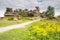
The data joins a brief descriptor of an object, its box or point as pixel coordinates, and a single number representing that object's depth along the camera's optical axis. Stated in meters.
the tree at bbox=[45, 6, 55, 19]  31.38
